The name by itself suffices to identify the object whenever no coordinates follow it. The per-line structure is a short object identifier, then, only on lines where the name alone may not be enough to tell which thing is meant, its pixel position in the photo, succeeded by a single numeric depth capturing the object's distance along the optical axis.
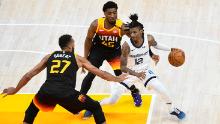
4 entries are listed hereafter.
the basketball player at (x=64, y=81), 13.43
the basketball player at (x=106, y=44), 15.24
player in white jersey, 14.54
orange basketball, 15.27
